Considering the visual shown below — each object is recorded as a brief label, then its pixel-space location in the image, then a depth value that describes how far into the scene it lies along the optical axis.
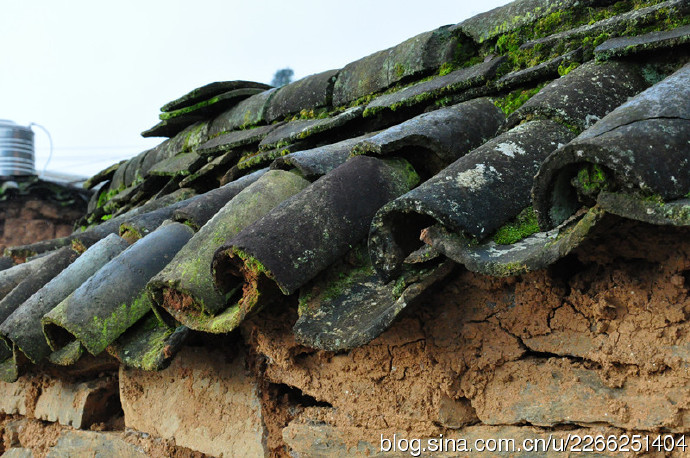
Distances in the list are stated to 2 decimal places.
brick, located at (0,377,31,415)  3.50
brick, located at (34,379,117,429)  3.14
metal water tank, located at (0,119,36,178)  9.85
